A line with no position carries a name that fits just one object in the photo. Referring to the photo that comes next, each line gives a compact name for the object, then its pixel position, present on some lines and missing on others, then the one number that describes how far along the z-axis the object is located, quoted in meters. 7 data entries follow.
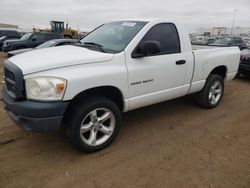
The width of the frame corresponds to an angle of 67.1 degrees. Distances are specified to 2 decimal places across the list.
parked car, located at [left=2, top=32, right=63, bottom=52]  12.03
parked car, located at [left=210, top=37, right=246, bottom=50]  13.47
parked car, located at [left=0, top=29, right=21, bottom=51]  18.05
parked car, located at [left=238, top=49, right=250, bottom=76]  6.39
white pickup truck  2.25
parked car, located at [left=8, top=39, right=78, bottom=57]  9.33
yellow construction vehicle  21.26
